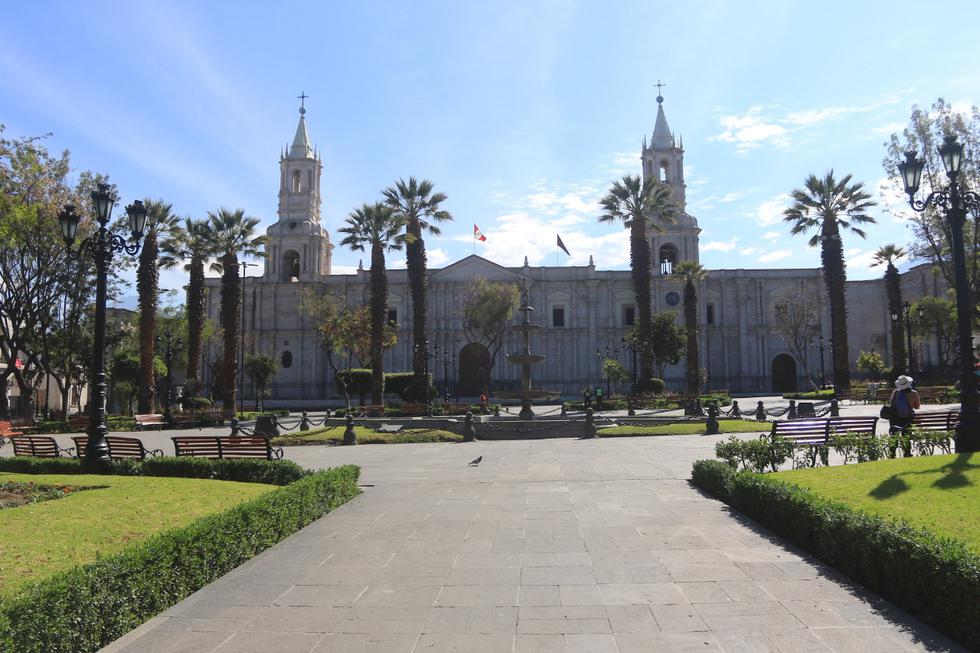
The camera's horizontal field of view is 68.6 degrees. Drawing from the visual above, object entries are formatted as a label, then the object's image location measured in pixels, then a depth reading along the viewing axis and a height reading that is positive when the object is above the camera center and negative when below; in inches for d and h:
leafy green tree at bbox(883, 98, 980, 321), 896.3 +241.4
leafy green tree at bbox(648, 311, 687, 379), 1606.8 +76.6
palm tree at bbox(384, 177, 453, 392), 1392.7 +314.0
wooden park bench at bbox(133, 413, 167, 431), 1115.3 -58.6
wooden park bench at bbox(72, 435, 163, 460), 510.2 -46.2
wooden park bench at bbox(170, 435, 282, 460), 479.5 -44.4
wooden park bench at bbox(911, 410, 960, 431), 540.1 -39.5
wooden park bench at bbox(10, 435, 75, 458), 531.5 -46.1
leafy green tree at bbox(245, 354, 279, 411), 1747.0 +32.6
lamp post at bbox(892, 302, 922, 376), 1417.3 +104.0
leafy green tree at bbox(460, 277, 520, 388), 1646.2 +158.6
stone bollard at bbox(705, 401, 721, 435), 800.9 -57.4
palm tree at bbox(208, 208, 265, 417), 1326.3 +240.0
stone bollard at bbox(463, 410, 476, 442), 807.1 -59.6
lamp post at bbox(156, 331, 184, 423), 1439.2 +94.9
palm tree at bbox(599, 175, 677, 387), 1505.9 +342.0
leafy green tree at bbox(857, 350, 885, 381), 1765.5 +16.3
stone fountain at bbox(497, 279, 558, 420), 941.2 +13.9
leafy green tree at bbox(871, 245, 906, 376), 1509.6 +160.0
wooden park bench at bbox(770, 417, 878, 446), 456.8 -38.6
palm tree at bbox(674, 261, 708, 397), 1375.5 +121.0
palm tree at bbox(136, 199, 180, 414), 1229.1 +168.4
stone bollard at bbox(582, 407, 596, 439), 811.4 -58.8
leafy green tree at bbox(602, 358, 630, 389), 1630.2 +7.9
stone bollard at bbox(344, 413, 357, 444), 795.9 -60.3
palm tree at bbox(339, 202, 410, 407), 1355.8 +270.5
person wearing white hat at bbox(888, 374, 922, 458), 451.8 -23.4
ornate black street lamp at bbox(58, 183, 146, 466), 479.8 +91.4
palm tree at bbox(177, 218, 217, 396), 1389.0 +225.1
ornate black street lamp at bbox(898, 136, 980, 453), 398.9 +65.2
